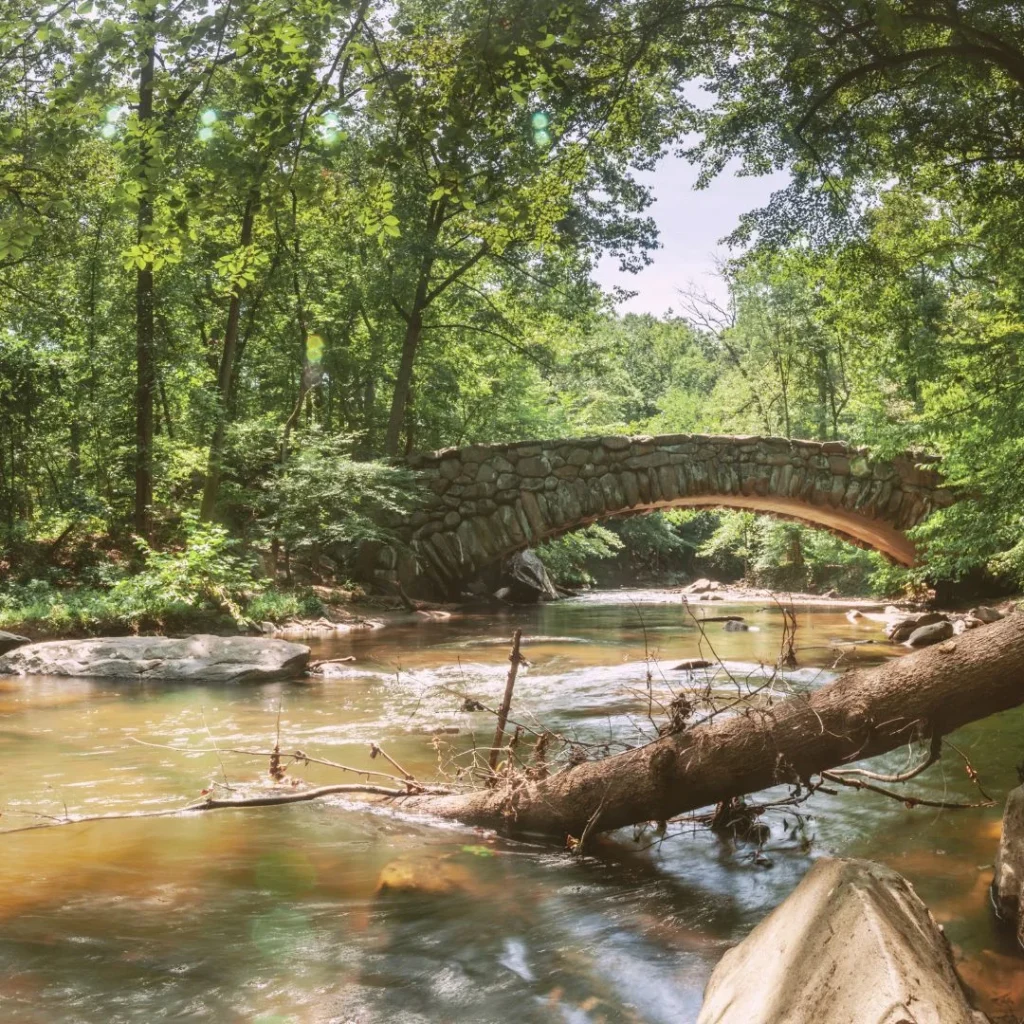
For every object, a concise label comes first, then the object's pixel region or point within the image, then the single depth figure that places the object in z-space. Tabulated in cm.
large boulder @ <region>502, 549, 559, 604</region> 1844
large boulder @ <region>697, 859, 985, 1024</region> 175
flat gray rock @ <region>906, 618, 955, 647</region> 951
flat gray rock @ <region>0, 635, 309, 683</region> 738
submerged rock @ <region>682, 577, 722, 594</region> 2325
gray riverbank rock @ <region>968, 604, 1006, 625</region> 1094
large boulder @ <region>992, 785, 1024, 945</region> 276
